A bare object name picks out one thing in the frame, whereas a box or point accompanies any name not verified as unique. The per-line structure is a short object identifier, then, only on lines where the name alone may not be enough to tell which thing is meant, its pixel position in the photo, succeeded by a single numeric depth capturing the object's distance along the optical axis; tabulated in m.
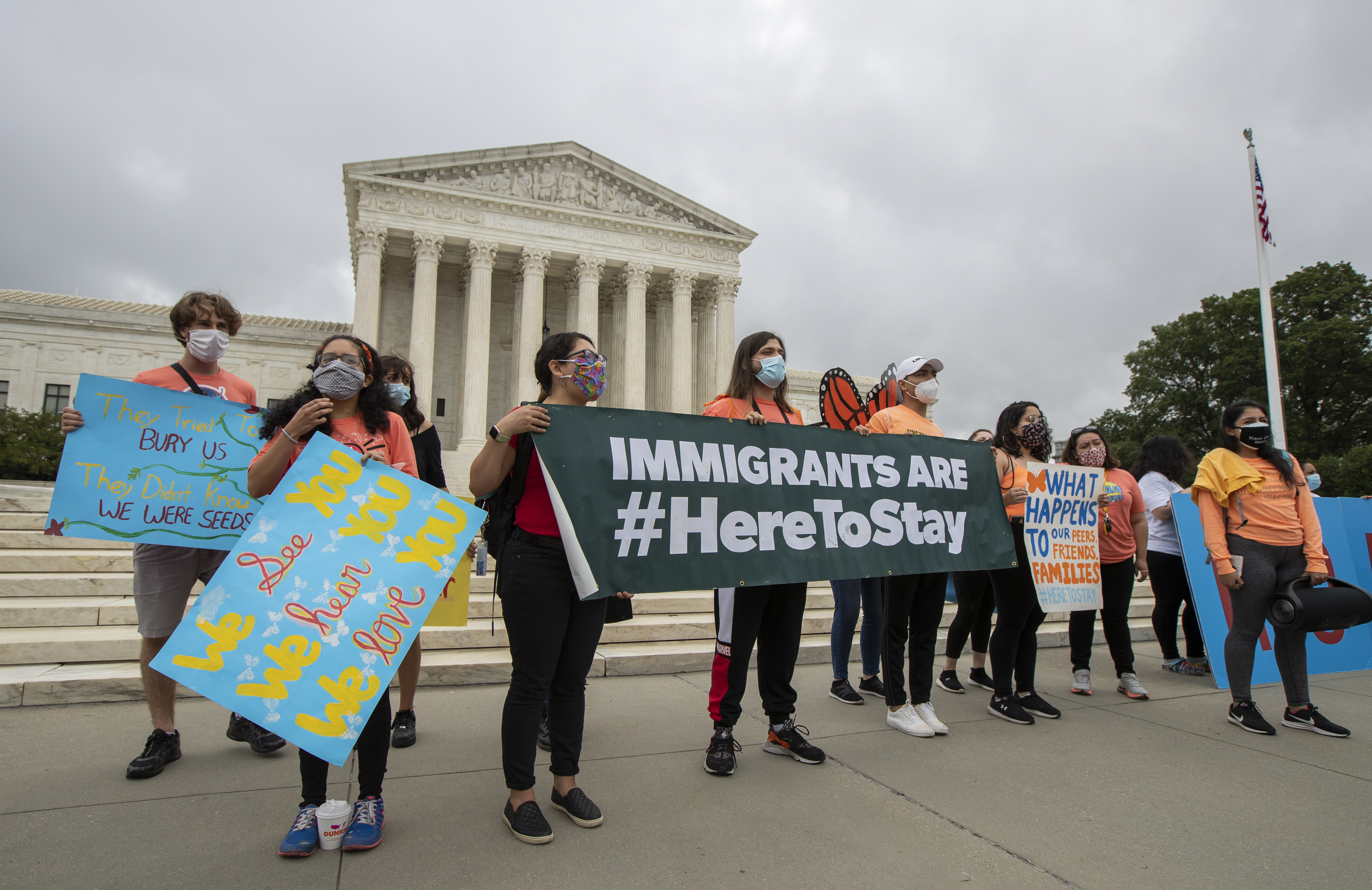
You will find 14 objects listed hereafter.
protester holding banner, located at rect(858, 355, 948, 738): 4.40
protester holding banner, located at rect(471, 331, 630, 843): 2.87
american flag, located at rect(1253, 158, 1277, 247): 18.00
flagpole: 17.69
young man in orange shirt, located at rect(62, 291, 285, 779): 3.56
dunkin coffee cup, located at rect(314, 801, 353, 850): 2.66
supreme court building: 31.14
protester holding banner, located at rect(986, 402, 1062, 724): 4.77
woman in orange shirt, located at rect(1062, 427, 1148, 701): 5.54
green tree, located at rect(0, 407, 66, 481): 22.92
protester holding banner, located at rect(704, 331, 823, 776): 3.72
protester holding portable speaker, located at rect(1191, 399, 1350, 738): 4.72
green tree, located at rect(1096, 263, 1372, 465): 34.06
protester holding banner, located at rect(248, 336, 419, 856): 2.71
